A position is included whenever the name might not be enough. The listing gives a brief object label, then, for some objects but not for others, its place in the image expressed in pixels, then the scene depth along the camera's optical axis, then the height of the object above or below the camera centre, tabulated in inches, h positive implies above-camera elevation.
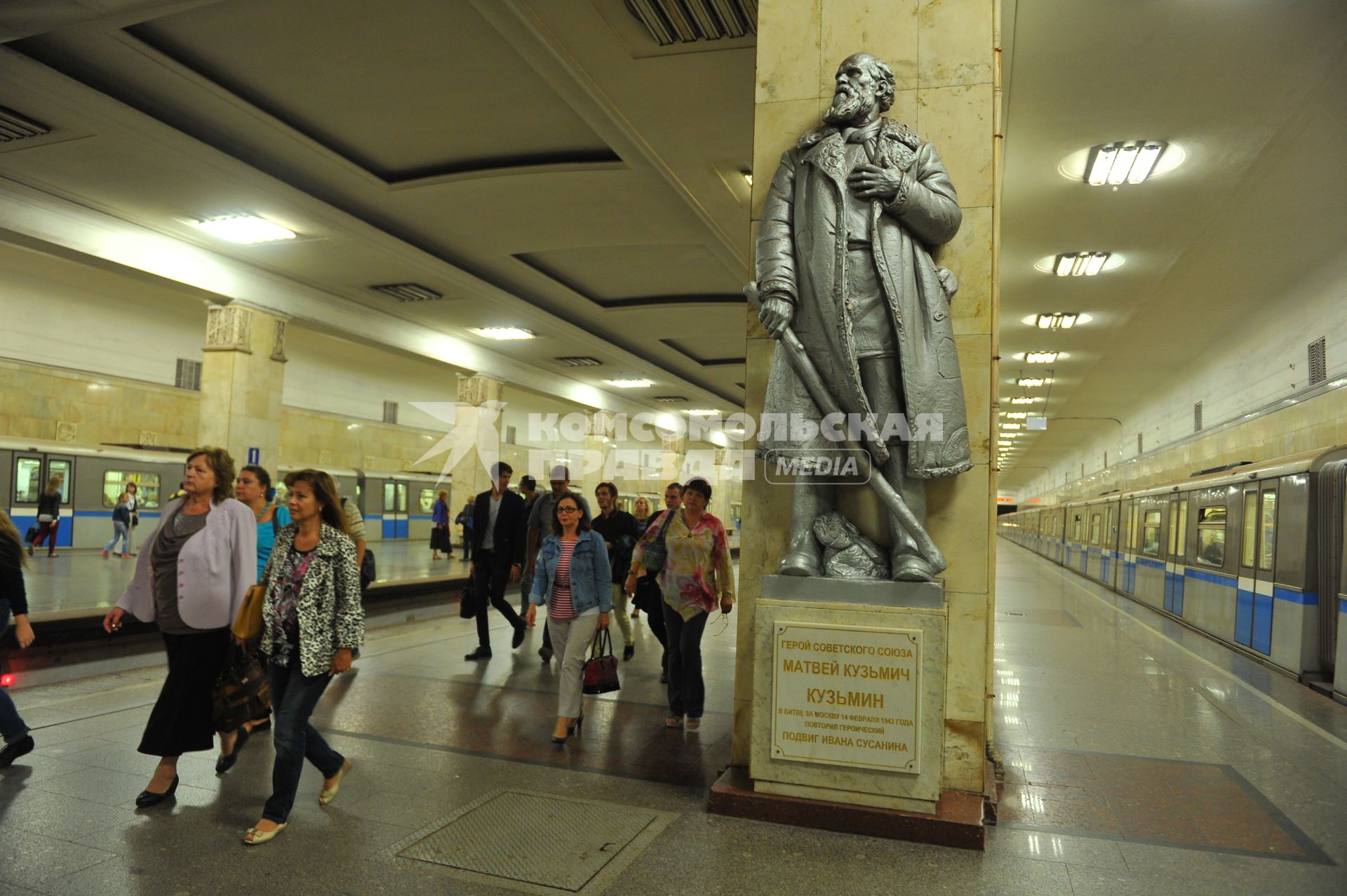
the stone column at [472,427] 747.4 +35.3
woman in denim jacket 207.0 -29.4
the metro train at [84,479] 669.9 -25.8
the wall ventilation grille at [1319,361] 460.4 +79.5
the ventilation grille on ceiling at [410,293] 565.9 +114.1
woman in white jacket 159.6 -27.2
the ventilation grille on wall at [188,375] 824.9 +74.9
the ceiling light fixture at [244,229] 449.4 +120.2
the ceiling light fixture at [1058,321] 593.6 +122.0
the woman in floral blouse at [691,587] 222.1 -28.4
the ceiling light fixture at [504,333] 681.6 +109.0
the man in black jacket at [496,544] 321.7 -28.1
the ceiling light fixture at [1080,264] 467.2 +128.5
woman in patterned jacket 145.1 -27.2
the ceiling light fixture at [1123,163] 342.3 +137.3
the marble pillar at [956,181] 166.9 +61.7
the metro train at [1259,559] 323.6 -25.4
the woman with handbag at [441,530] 813.9 -61.1
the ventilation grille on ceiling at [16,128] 332.2 +125.0
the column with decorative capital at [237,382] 519.8 +44.9
